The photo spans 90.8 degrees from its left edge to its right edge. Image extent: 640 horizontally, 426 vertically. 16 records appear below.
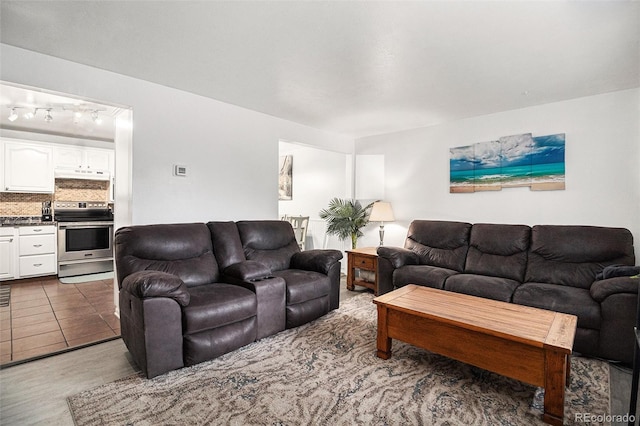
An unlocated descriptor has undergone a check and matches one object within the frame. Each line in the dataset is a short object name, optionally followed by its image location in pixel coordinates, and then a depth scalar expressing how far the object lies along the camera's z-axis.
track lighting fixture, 4.02
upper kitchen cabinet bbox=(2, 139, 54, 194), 5.00
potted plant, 5.20
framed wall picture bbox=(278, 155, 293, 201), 6.73
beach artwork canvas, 3.63
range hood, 5.44
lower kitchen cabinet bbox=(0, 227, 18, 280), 4.77
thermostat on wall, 3.38
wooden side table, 4.30
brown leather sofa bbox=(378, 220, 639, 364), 2.47
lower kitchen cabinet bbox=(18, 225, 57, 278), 4.94
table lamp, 4.81
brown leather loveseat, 2.21
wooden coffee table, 1.78
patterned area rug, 1.82
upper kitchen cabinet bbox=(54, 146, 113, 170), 5.46
